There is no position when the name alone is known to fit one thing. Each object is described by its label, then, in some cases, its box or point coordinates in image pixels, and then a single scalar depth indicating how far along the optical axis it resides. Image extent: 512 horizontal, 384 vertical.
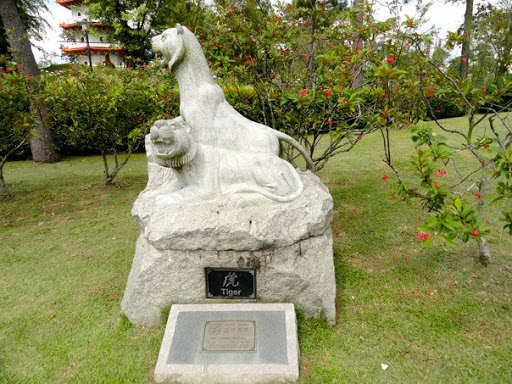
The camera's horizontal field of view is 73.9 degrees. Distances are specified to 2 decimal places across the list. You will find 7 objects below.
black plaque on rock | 2.97
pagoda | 22.72
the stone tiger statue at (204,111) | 3.35
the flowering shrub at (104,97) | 6.57
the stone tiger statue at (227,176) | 3.12
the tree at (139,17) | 15.67
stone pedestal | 2.86
